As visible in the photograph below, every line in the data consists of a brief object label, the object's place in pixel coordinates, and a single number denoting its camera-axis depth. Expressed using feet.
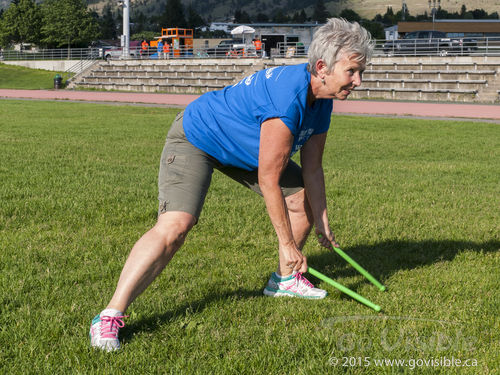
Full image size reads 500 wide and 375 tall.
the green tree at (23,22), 273.95
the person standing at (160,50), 156.97
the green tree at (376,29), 328.17
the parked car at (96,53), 173.85
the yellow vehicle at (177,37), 192.71
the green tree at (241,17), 567.75
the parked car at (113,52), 201.16
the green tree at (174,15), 502.13
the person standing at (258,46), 150.04
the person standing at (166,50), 154.51
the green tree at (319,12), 626.11
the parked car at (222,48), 156.80
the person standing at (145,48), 163.02
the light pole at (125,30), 161.03
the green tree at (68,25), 250.57
